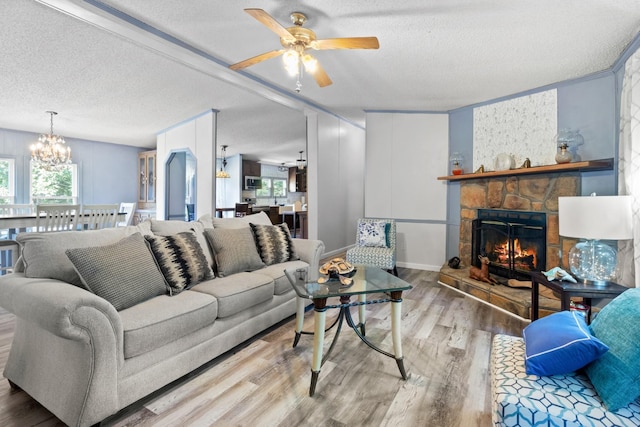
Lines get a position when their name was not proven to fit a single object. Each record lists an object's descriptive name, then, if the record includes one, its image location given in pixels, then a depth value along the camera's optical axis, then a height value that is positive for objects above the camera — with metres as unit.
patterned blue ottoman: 1.09 -0.70
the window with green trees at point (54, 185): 6.31 +0.47
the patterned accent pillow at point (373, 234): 4.64 -0.36
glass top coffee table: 1.91 -0.54
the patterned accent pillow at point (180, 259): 2.17 -0.36
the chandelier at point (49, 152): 5.08 +0.90
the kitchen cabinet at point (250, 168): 8.81 +1.17
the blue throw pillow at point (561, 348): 1.22 -0.55
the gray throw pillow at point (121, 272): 1.75 -0.37
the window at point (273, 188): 10.31 +0.72
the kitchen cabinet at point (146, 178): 7.54 +0.73
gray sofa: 1.46 -0.67
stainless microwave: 9.02 +0.77
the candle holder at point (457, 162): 4.66 +0.72
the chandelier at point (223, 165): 7.56 +1.16
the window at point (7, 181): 5.89 +0.50
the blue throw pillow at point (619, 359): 1.11 -0.53
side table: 2.24 -0.56
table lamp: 2.34 -0.14
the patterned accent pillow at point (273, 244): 3.04 -0.34
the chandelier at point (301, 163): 9.45 +1.46
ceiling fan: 2.31 +1.24
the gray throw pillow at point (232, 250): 2.64 -0.36
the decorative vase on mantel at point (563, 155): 3.46 +0.61
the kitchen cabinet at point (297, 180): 10.30 +0.96
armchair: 4.28 -0.51
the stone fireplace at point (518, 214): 3.28 -0.04
